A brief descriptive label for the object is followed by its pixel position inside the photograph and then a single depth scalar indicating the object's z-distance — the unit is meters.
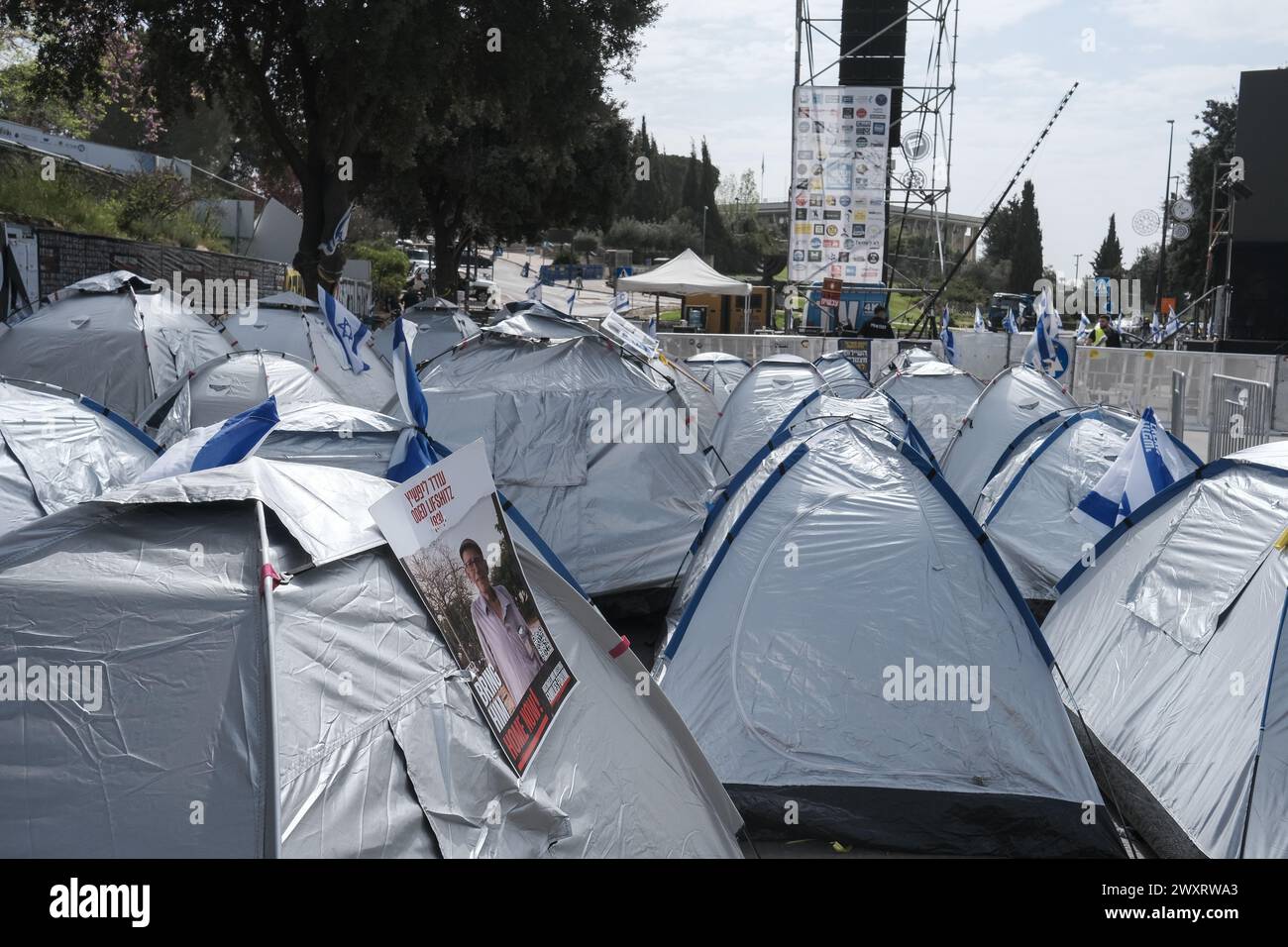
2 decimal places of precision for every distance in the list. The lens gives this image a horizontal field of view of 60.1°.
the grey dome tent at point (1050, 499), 8.23
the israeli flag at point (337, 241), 16.34
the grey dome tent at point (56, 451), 6.16
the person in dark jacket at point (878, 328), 20.25
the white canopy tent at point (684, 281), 26.16
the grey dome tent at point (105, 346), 10.89
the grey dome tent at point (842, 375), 13.49
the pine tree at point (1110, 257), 77.62
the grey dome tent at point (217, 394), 9.70
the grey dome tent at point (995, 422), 10.16
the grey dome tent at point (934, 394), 11.94
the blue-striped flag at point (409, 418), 6.11
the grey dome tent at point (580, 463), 8.35
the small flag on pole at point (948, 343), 17.19
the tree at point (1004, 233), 72.88
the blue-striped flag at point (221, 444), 4.90
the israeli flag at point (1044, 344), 14.05
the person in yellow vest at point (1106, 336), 22.55
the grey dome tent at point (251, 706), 2.78
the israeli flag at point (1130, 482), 7.01
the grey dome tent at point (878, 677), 5.16
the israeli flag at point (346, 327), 8.20
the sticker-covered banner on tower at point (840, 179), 23.97
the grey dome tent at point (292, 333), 13.53
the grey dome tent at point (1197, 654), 4.49
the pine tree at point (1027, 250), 69.06
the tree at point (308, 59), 15.86
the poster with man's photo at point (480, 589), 3.56
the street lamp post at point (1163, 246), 37.56
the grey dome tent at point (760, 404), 11.83
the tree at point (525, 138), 17.86
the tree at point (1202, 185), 43.91
